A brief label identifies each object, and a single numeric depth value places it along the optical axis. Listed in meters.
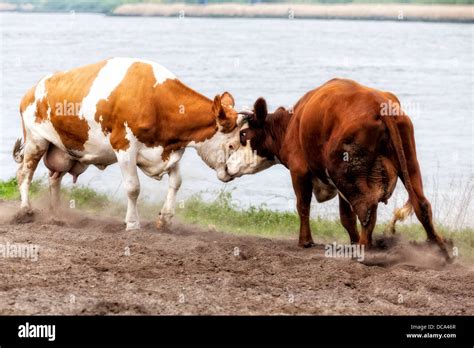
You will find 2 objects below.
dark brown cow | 11.38
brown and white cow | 13.32
